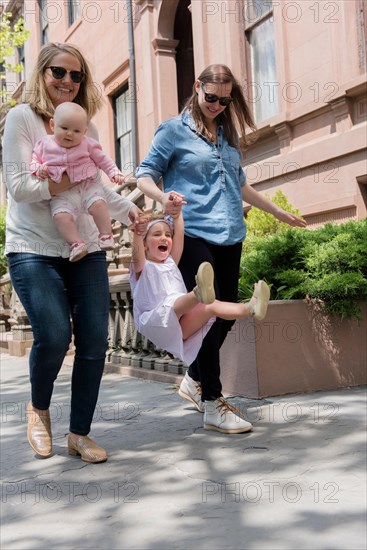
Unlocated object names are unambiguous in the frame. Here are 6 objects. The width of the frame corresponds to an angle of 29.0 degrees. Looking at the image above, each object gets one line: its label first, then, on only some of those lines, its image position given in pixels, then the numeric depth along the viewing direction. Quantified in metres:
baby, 3.56
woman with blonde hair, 3.69
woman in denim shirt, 4.34
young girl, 3.98
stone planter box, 5.39
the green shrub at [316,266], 5.59
